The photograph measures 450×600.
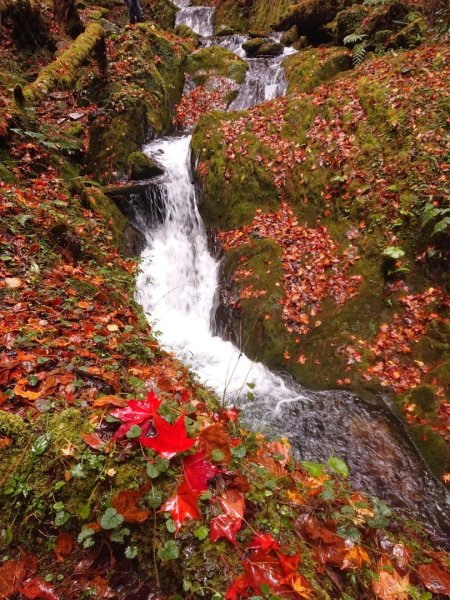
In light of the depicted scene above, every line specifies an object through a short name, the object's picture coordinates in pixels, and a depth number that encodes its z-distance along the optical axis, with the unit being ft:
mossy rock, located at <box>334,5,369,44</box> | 33.63
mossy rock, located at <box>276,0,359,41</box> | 39.81
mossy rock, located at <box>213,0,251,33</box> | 59.62
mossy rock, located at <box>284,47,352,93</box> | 32.78
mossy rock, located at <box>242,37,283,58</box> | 44.89
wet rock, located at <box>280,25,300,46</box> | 45.34
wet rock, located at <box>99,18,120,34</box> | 40.46
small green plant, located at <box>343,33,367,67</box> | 30.96
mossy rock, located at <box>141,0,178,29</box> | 60.80
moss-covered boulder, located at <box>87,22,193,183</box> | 28.32
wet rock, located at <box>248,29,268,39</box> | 50.79
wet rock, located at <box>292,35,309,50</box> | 43.49
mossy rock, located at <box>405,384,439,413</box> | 14.73
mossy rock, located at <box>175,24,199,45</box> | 54.19
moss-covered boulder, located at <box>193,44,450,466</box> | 16.97
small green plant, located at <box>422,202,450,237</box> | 15.66
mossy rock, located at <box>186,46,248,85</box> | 42.16
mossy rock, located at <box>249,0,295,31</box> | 52.54
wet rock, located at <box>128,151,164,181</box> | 27.84
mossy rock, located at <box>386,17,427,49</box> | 27.48
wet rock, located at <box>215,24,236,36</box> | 57.31
